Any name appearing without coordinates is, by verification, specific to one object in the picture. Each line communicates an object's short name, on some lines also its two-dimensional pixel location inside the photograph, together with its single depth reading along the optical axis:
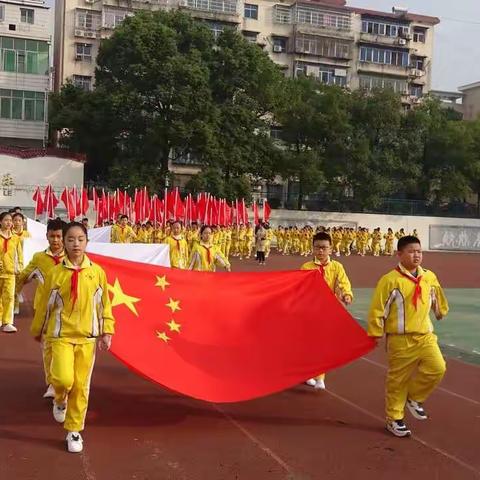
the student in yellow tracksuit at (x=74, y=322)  4.95
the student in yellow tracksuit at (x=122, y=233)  18.75
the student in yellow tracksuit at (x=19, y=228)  9.66
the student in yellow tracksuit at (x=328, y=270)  7.02
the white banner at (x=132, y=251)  11.52
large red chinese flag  5.66
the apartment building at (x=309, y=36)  45.06
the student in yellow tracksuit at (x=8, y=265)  9.45
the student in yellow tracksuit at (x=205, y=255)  10.00
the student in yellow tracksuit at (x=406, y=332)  5.59
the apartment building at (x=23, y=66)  37.00
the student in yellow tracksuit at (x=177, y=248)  11.42
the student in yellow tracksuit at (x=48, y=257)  6.99
